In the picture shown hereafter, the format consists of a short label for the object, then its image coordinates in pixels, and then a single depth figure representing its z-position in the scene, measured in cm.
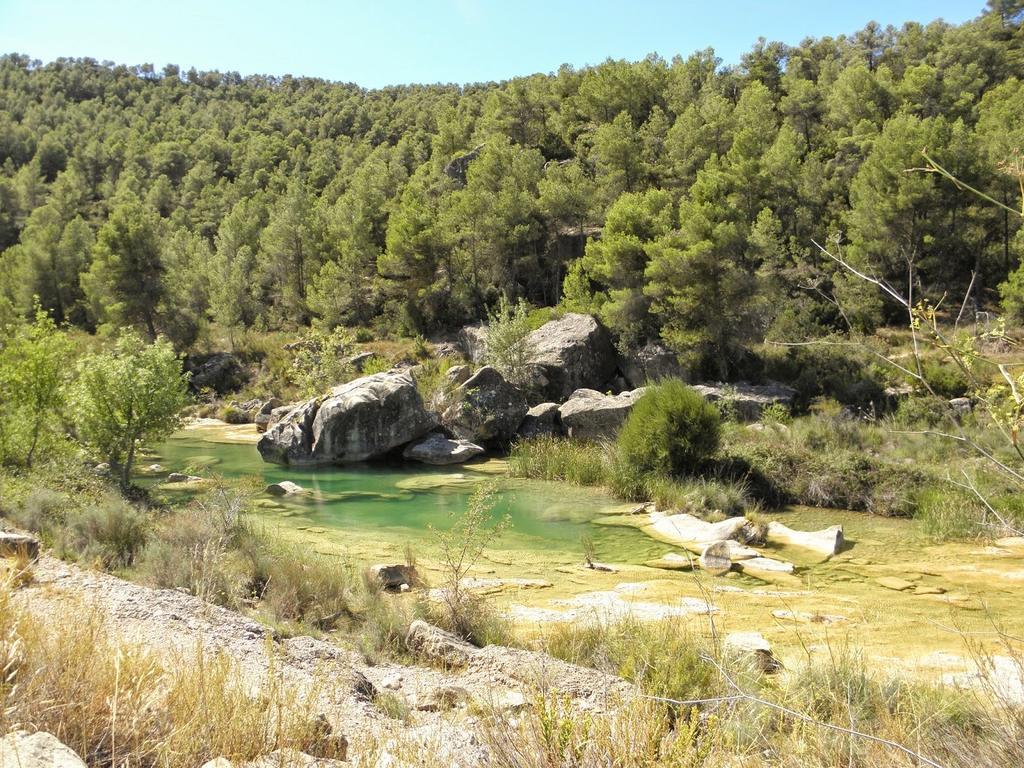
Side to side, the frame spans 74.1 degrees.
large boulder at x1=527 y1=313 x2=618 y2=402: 2781
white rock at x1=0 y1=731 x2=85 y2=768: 271
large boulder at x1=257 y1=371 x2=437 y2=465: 2264
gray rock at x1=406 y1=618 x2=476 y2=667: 628
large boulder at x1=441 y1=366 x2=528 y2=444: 2409
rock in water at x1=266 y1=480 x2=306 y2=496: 1738
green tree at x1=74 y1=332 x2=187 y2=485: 1405
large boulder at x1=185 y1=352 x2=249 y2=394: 3744
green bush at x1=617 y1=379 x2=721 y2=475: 1609
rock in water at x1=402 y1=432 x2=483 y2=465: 2269
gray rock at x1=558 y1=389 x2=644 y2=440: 2150
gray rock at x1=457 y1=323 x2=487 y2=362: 3272
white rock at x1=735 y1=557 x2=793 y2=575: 1080
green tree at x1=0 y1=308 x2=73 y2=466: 1371
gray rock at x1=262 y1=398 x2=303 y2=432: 2894
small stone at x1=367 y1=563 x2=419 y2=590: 928
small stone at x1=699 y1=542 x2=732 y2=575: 1079
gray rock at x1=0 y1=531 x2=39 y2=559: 742
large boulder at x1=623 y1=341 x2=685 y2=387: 2791
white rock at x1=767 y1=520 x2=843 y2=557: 1192
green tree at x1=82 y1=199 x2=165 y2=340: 3812
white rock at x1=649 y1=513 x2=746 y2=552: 1270
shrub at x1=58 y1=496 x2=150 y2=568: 872
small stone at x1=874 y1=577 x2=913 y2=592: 983
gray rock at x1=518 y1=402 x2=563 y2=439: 2384
